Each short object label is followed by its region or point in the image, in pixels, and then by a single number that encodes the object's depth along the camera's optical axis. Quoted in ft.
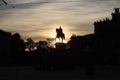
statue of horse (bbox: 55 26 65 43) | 386.15
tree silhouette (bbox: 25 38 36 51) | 517.47
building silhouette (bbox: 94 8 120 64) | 267.59
